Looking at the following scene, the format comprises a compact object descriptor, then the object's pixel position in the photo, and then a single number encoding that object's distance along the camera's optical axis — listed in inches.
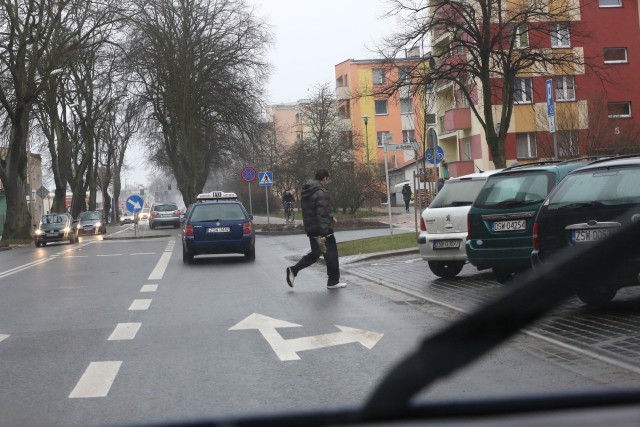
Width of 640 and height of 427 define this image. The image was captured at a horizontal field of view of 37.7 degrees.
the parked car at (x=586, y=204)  355.6
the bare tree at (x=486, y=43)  1102.4
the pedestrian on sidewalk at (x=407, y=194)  2096.5
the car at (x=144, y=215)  3790.6
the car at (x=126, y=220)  3993.6
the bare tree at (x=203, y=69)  1978.3
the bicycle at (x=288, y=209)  1802.4
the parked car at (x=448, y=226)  563.8
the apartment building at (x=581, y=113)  1598.2
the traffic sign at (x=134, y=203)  1617.9
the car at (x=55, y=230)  1540.4
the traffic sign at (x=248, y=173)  1512.1
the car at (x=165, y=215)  2301.9
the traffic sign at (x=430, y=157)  959.5
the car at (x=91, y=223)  2208.4
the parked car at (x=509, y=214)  482.3
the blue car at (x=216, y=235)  842.8
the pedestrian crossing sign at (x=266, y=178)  1545.3
